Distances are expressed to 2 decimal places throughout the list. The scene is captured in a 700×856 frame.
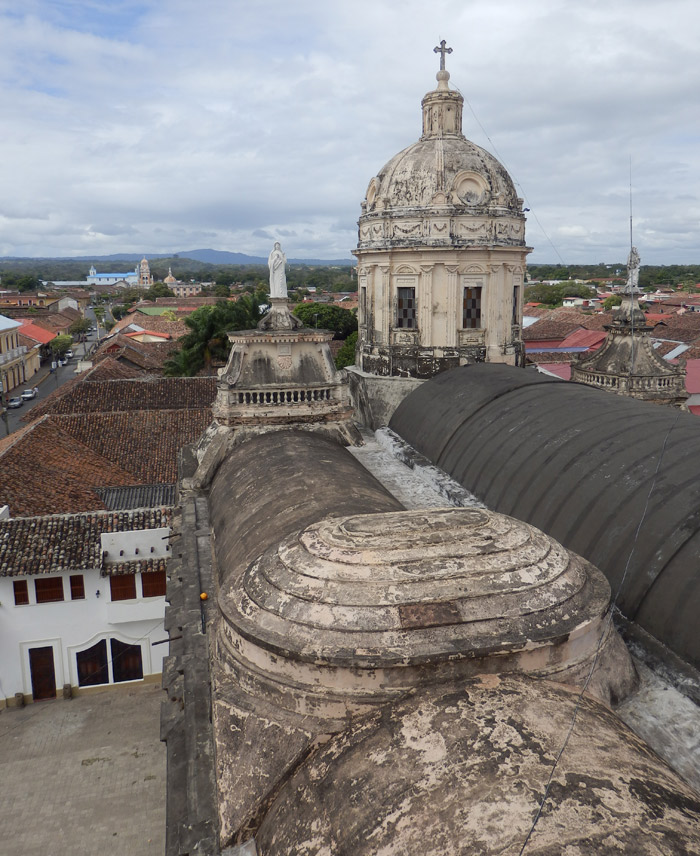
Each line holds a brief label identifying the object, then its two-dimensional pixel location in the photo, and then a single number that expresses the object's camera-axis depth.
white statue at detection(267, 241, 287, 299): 16.73
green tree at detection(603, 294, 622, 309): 94.94
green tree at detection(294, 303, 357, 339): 64.56
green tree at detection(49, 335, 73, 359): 79.56
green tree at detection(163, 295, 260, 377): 45.69
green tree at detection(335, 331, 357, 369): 48.88
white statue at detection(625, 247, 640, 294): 20.78
